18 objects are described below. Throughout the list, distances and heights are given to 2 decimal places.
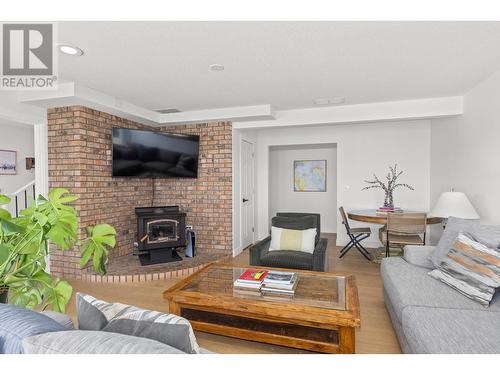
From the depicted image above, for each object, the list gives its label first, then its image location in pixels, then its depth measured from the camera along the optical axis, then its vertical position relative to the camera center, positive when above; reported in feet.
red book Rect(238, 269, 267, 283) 7.54 -2.54
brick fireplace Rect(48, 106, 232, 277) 11.62 -0.01
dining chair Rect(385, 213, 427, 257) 12.07 -1.82
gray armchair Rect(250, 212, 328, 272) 9.88 -2.62
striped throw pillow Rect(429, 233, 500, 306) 6.25 -2.05
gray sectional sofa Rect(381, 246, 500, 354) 4.74 -2.61
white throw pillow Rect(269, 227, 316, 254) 11.01 -2.22
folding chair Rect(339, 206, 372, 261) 14.78 -2.70
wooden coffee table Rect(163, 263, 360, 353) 5.94 -2.84
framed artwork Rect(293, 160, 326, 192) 22.24 +0.60
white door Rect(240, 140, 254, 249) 16.65 -0.66
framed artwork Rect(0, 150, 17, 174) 17.22 +1.32
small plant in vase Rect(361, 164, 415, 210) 16.37 +0.10
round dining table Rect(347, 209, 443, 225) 12.48 -1.58
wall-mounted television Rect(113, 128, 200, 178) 12.68 +1.37
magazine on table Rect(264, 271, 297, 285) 7.32 -2.51
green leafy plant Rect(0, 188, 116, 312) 3.55 -0.82
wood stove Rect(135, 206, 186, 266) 12.98 -2.37
